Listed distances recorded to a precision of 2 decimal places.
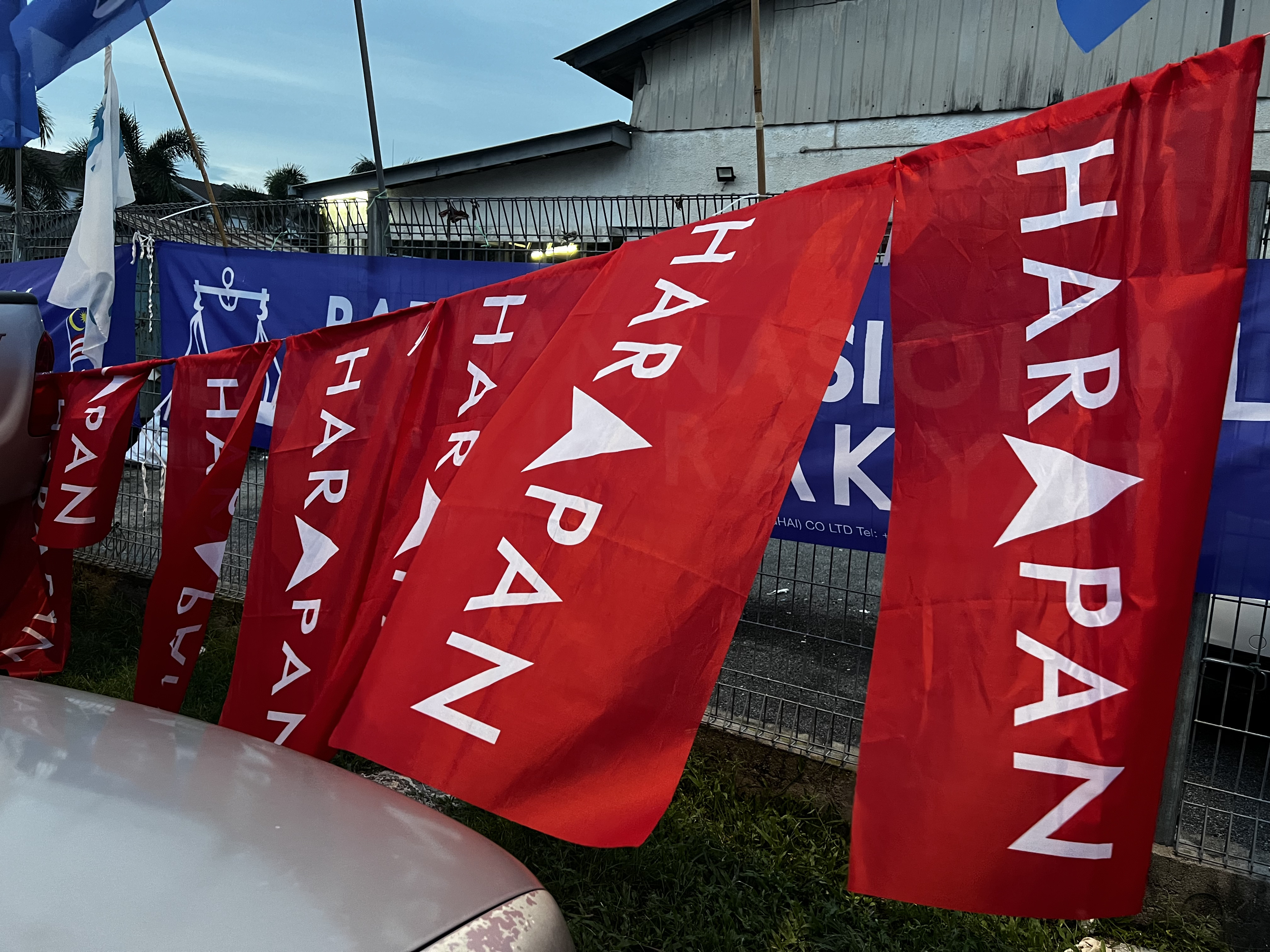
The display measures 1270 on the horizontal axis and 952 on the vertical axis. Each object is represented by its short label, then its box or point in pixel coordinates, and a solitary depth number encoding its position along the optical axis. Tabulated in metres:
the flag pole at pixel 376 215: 4.54
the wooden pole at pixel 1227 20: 1.84
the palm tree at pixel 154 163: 37.09
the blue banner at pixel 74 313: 5.73
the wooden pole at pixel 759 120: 2.60
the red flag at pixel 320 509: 2.75
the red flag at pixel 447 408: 2.50
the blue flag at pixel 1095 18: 2.09
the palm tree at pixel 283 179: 48.06
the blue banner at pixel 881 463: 2.63
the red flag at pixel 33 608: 4.31
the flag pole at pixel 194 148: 4.25
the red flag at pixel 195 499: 3.17
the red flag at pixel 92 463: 3.79
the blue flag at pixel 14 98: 5.54
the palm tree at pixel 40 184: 33.59
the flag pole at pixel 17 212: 6.05
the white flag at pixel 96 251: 5.23
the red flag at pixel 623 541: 1.77
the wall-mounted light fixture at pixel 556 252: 4.39
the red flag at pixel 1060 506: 1.41
